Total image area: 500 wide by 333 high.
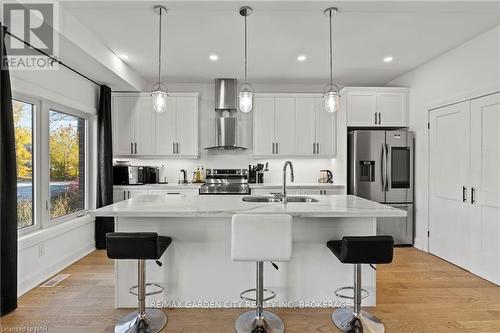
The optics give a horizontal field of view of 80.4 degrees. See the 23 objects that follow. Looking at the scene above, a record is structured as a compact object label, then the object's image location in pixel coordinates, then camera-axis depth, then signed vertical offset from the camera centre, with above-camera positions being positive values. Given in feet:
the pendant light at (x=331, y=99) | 9.12 +1.97
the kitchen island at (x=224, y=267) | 8.44 -3.02
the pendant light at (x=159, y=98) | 9.03 +1.99
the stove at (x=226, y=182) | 15.30 -1.07
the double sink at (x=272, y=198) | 10.06 -1.23
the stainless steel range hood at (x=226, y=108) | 16.25 +3.01
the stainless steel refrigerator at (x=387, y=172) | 14.64 -0.46
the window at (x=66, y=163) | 11.99 -0.01
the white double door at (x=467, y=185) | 10.46 -0.89
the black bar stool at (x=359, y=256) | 6.78 -2.16
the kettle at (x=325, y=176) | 16.94 -0.77
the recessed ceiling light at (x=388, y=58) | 13.16 +4.70
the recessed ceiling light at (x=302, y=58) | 13.04 +4.70
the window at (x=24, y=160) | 10.09 +0.10
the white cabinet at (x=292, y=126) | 16.40 +2.05
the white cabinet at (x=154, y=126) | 16.15 +2.01
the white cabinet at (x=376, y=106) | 15.35 +2.95
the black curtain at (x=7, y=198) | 8.03 -0.97
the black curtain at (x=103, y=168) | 14.21 -0.25
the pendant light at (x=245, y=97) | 8.78 +2.02
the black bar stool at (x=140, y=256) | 6.84 -2.20
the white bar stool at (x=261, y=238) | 6.71 -1.71
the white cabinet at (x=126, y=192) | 15.15 -1.50
